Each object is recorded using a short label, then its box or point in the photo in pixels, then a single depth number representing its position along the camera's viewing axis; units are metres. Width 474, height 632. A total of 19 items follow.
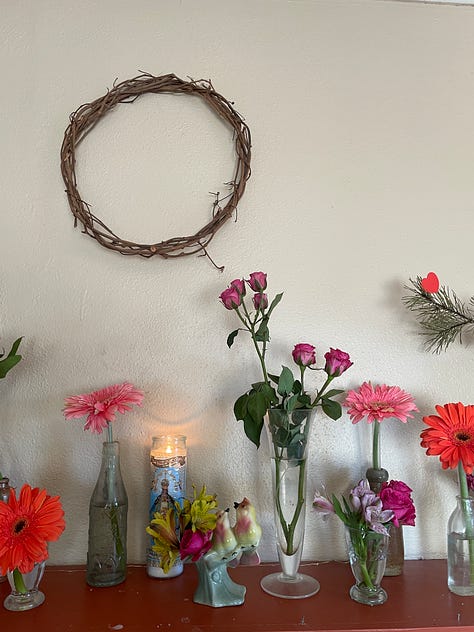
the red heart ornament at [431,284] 1.09
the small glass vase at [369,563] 0.87
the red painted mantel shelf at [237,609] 0.79
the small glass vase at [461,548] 0.91
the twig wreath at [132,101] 1.08
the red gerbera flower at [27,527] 0.80
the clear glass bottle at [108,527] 0.94
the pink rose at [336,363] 0.95
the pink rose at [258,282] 0.98
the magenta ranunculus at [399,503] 0.88
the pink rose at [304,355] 0.96
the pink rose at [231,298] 0.97
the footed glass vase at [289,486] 0.93
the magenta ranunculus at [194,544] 0.82
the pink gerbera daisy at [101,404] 0.92
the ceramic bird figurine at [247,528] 0.85
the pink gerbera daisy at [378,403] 0.99
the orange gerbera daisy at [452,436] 0.93
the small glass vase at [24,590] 0.84
